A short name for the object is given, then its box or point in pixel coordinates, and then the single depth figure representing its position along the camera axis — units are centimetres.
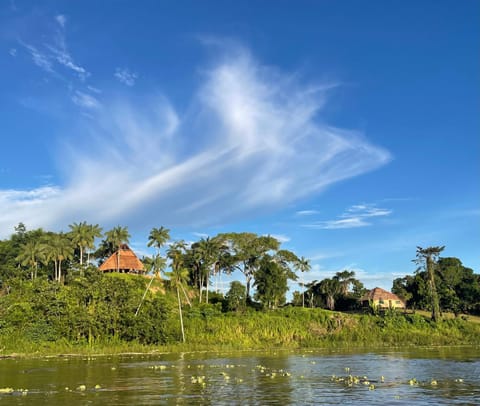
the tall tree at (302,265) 10612
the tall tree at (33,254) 9844
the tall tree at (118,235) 11119
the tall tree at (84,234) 10250
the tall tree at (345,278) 11750
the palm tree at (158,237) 9994
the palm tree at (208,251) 10238
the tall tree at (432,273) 9788
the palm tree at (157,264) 8631
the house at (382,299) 12100
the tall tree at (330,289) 11656
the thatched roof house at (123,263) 10206
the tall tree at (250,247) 10181
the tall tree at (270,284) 9362
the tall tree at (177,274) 7944
